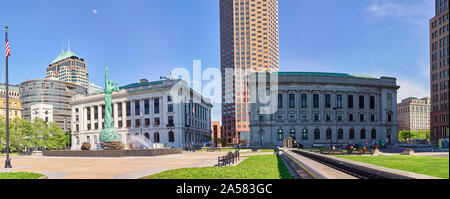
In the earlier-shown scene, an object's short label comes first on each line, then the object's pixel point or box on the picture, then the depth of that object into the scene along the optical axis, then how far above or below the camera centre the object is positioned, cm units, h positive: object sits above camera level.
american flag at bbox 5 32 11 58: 2281 +459
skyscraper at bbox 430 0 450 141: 6812 +946
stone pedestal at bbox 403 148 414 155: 3231 -440
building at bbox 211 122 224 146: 16738 -969
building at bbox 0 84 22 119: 10475 +282
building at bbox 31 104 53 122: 11194 +71
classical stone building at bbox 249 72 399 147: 8581 +23
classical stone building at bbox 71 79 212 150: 9212 -87
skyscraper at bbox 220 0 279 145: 14488 +2605
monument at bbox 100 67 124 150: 4184 -274
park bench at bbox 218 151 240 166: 1916 -303
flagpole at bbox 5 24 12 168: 2294 -228
